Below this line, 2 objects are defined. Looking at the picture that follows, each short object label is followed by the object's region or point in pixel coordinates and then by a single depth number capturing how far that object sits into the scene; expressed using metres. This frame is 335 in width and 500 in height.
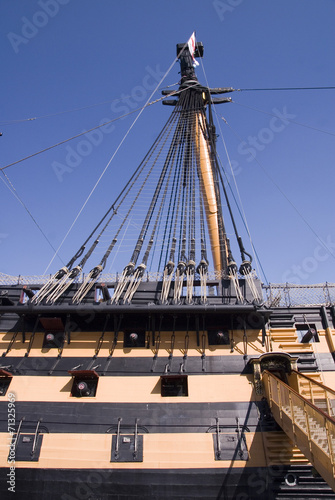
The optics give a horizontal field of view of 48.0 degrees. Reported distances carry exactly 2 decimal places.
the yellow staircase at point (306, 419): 7.24
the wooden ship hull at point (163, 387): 10.20
